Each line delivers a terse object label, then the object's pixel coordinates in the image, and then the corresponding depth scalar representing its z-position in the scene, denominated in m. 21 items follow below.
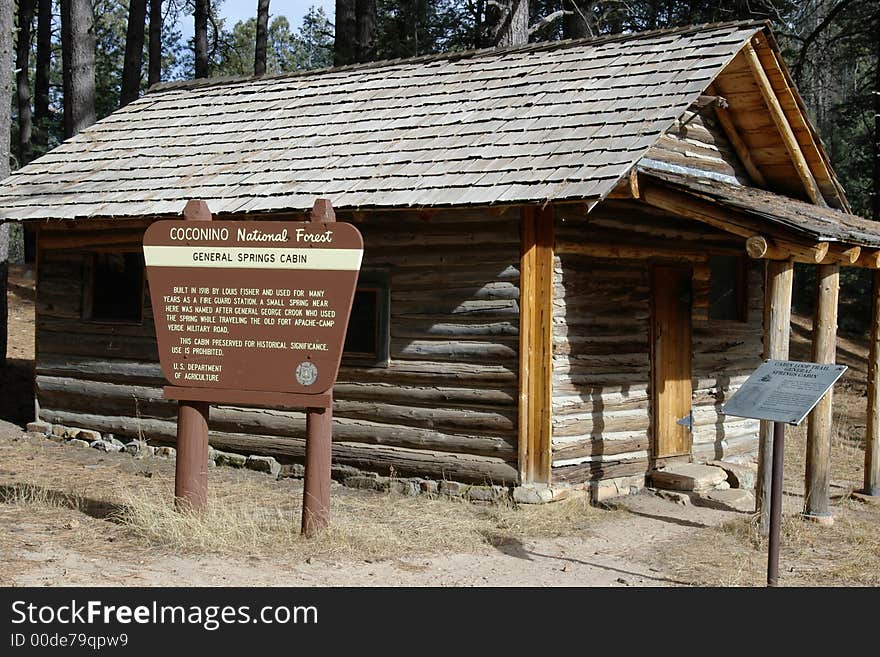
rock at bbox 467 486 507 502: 9.91
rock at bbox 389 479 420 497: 10.47
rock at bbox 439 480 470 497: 10.19
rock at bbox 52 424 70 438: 13.24
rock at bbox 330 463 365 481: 10.94
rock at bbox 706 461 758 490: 11.47
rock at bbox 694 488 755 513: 10.44
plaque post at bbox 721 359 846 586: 6.84
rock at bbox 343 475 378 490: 10.77
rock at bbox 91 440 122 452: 12.74
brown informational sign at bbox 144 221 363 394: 7.66
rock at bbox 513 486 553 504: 9.75
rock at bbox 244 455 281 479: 11.47
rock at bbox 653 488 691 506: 10.63
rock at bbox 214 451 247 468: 11.73
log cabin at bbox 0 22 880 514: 9.89
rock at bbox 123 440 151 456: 12.52
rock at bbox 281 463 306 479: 11.29
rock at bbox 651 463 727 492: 10.88
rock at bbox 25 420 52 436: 13.50
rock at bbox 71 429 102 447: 13.01
